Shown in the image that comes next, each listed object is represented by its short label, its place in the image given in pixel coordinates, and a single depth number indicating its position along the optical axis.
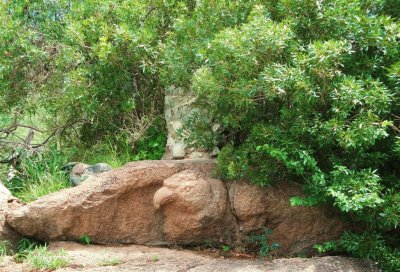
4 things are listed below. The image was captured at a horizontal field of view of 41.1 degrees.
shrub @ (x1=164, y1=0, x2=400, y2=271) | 5.11
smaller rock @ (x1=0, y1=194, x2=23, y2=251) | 6.55
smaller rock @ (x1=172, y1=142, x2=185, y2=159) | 7.76
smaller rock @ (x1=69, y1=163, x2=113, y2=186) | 7.65
